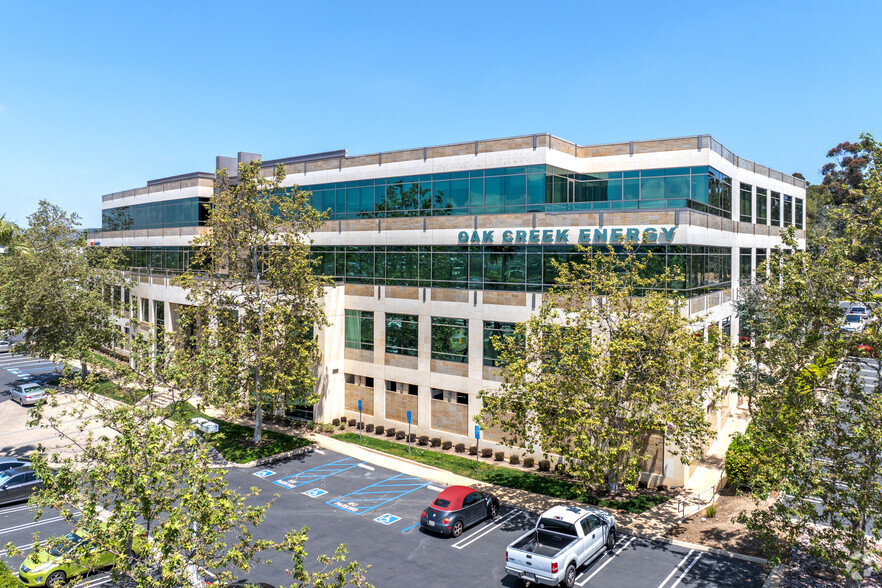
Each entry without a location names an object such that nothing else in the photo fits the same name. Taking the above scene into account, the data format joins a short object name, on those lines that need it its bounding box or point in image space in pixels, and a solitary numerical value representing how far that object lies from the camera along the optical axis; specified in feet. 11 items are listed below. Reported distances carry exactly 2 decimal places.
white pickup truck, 64.40
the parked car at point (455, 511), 79.46
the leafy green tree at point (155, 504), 39.75
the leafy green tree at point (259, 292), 114.62
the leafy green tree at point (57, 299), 142.41
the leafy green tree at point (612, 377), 80.64
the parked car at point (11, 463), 97.04
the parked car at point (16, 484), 90.84
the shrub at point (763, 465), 60.64
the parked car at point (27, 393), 147.89
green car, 64.18
